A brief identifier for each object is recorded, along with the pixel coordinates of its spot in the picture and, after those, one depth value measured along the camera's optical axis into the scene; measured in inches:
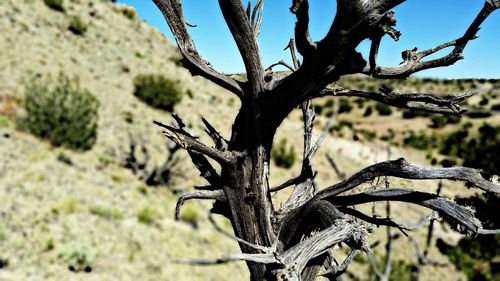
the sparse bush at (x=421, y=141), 1524.4
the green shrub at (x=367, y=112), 2293.1
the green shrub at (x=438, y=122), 1868.8
